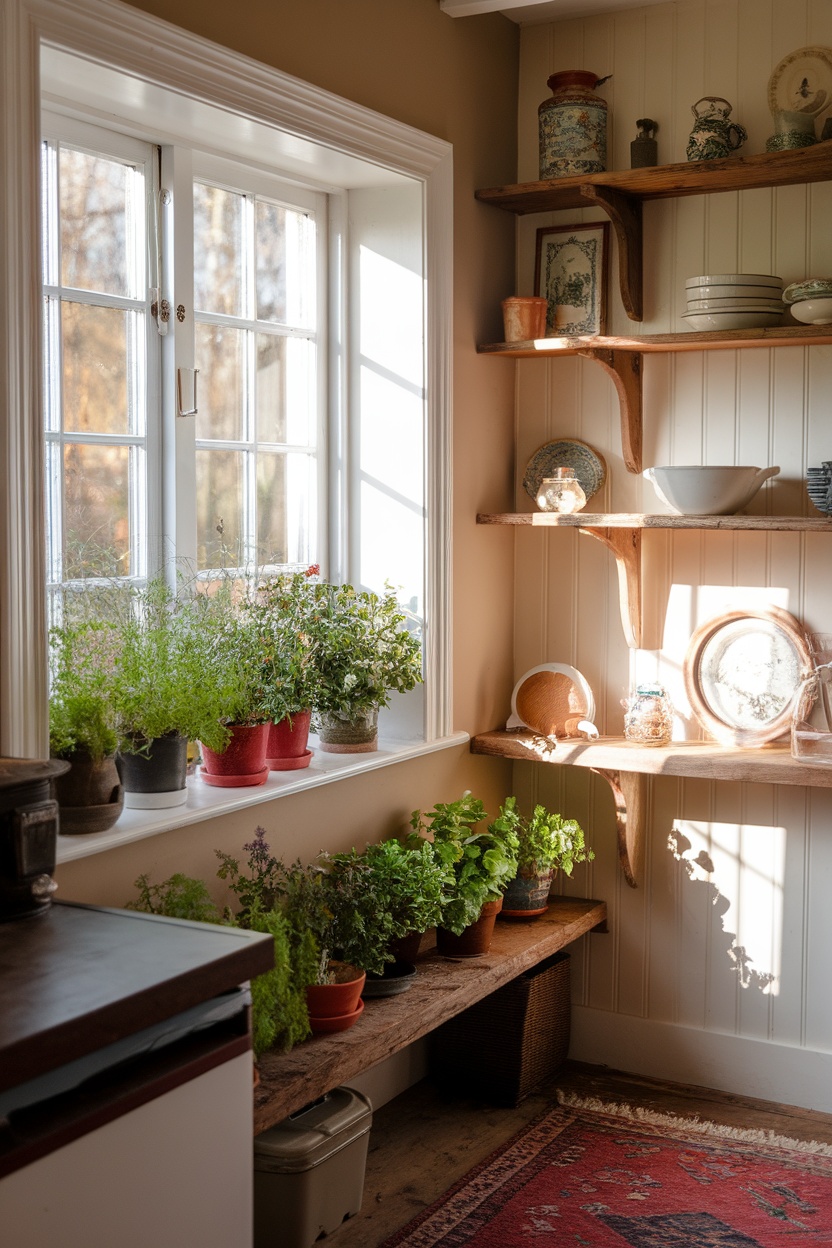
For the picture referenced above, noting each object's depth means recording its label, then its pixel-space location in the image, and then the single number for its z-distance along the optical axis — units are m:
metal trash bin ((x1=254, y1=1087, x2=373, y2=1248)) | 2.33
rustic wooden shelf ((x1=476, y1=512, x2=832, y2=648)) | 2.86
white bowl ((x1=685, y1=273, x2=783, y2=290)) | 2.93
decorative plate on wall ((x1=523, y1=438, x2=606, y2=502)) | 3.32
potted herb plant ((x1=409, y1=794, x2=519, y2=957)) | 2.75
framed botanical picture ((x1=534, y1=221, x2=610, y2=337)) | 3.28
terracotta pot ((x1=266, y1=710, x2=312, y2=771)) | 2.75
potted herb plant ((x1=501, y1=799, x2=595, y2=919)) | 3.12
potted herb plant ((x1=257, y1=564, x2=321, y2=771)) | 2.73
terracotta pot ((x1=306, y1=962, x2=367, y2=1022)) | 2.33
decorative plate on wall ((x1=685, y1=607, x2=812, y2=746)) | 3.08
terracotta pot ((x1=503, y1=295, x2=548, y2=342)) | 3.19
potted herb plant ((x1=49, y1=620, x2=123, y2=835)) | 2.12
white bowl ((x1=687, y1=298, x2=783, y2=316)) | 2.95
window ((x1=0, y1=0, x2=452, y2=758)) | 1.96
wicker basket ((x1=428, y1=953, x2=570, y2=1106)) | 3.15
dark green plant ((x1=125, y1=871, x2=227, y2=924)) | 2.13
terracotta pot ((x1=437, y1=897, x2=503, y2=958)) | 2.85
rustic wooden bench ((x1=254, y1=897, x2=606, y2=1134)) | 2.12
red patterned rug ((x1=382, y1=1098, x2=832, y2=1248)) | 2.56
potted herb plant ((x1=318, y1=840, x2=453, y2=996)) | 2.50
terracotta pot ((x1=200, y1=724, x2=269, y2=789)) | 2.57
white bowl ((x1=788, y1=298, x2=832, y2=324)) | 2.87
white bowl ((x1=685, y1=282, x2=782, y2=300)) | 2.94
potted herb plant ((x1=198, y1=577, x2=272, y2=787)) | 2.53
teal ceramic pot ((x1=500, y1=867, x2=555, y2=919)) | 3.13
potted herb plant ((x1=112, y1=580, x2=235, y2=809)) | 2.27
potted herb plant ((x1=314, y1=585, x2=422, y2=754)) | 2.82
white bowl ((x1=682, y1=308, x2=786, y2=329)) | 2.96
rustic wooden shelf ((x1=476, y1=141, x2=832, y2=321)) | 2.88
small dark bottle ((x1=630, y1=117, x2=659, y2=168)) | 3.13
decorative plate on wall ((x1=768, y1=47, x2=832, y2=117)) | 2.96
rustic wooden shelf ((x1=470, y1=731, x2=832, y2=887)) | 2.91
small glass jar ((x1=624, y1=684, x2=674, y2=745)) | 3.15
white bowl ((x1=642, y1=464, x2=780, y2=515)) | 2.94
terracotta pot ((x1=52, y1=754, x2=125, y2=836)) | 2.13
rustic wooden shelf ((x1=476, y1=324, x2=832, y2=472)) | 2.89
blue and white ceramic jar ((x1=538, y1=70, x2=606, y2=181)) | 3.18
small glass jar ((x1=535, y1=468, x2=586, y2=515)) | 3.19
